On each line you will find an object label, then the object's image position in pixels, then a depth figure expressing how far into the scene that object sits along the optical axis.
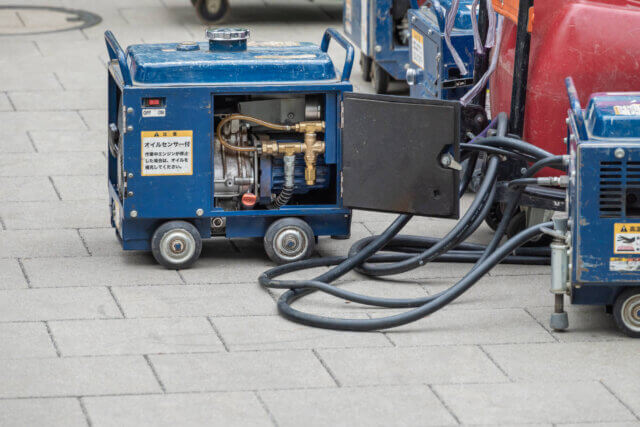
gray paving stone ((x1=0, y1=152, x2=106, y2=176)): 14.13
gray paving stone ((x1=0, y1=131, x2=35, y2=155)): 14.98
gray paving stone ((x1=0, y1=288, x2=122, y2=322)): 9.89
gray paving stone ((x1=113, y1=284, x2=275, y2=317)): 10.01
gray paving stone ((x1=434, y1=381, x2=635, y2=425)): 8.10
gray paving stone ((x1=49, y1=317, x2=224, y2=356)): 9.21
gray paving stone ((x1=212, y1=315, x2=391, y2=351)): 9.33
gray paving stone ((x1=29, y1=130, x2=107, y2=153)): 15.19
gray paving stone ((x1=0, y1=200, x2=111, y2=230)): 12.32
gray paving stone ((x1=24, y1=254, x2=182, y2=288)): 10.72
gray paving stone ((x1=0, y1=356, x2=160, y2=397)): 8.43
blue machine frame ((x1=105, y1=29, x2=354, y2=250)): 10.61
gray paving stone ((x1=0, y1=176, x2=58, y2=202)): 13.15
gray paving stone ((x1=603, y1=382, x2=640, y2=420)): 8.31
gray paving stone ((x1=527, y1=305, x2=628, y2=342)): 9.54
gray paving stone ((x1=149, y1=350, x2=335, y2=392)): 8.58
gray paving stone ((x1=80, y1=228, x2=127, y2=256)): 11.54
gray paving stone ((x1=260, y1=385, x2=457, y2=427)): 8.02
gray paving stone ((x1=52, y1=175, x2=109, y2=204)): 13.28
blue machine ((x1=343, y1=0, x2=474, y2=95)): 12.74
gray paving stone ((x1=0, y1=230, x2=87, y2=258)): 11.45
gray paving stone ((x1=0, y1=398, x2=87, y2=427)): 7.93
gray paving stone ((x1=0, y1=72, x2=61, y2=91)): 18.10
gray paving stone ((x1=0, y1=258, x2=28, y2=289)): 10.59
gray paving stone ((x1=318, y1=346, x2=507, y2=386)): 8.71
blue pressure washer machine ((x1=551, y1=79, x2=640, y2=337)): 9.01
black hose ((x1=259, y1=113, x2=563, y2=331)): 9.60
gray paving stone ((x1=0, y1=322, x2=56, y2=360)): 9.09
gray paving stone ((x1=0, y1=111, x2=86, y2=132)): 16.06
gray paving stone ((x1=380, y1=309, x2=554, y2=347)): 9.47
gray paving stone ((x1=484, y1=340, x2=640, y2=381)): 8.81
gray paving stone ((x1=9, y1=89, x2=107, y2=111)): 17.10
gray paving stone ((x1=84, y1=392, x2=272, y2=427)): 7.97
